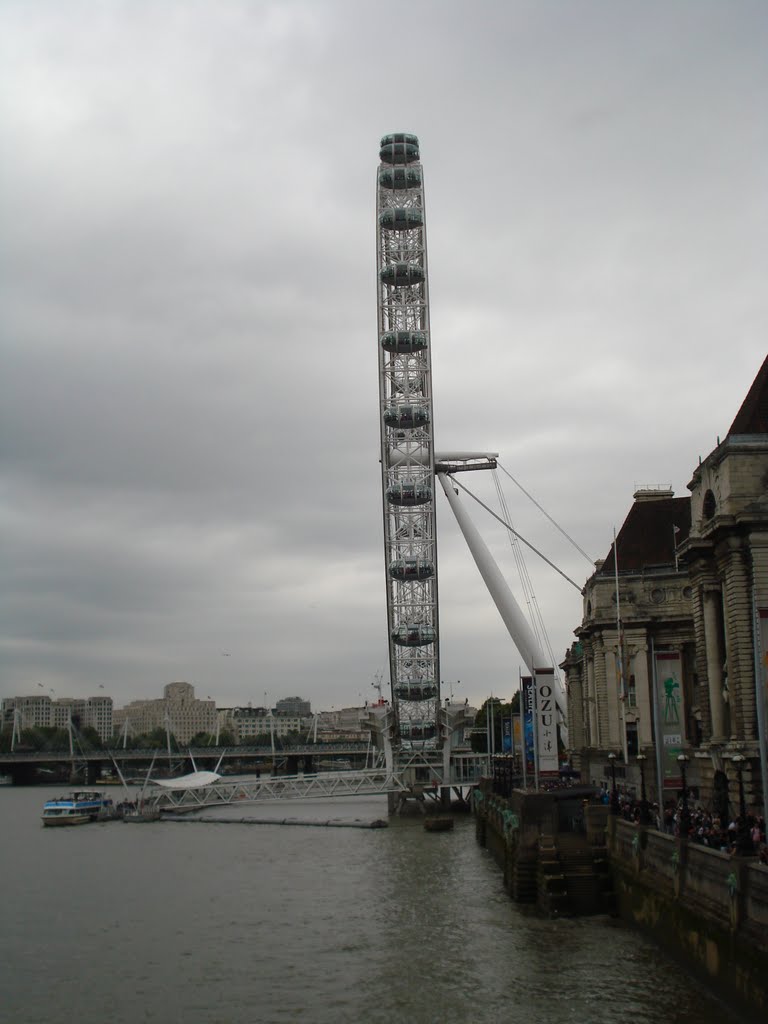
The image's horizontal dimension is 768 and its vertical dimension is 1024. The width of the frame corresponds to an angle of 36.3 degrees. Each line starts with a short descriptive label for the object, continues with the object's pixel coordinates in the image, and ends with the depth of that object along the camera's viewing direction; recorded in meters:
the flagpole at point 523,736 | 53.03
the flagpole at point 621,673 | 59.59
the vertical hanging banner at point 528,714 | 52.19
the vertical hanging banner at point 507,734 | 79.25
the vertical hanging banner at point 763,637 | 25.22
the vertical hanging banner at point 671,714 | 34.03
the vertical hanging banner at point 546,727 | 43.66
